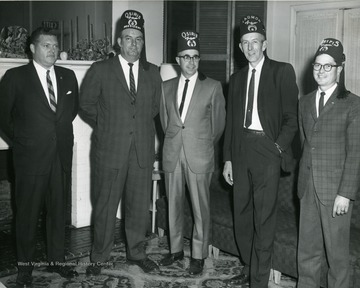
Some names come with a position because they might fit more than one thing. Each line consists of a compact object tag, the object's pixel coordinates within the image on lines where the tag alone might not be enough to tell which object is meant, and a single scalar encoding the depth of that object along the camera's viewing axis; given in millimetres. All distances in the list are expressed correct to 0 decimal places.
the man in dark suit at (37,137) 2938
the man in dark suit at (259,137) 2838
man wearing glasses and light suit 3172
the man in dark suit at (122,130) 3145
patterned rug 3121
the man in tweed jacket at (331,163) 2453
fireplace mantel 4324
